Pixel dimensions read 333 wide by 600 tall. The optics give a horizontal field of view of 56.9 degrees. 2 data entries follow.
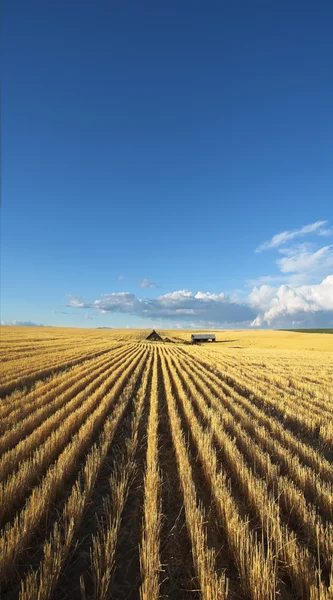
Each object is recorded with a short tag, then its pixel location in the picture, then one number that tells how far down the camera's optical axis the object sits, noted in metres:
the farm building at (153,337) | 85.18
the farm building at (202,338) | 75.56
